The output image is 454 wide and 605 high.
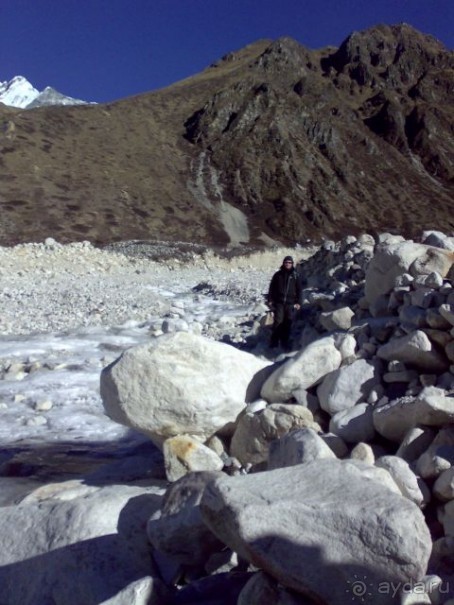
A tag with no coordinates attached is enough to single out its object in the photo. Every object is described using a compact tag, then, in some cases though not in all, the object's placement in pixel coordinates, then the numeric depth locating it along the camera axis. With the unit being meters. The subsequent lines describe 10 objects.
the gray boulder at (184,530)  3.50
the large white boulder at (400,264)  7.64
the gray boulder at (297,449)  3.93
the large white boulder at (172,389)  5.39
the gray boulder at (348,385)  5.41
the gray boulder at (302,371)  5.70
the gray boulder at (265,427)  5.17
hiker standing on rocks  10.52
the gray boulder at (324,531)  2.85
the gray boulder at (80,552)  3.53
